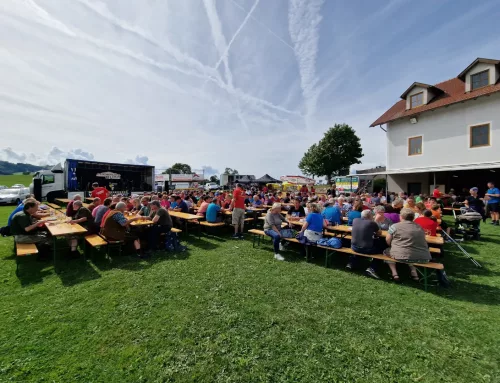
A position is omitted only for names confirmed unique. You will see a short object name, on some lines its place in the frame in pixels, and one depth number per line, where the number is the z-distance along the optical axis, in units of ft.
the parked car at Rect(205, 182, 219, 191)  140.97
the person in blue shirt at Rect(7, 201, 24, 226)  19.98
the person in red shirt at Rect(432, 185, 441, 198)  38.58
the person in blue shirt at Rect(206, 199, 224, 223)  26.96
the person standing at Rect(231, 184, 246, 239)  26.18
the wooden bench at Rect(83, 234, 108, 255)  16.91
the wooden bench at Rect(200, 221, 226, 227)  25.50
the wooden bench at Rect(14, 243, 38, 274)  14.93
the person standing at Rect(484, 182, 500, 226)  31.40
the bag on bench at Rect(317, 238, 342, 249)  16.91
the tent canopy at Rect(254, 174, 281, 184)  111.62
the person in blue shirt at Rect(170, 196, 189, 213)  30.22
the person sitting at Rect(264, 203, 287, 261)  20.01
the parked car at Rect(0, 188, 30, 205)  62.90
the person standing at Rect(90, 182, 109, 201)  33.55
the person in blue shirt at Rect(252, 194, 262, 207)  36.11
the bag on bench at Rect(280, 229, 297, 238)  20.25
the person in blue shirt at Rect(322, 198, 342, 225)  21.12
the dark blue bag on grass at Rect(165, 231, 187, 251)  20.99
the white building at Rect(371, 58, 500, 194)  40.60
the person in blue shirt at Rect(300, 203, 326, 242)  18.44
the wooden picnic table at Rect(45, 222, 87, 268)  16.07
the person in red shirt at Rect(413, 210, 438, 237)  17.63
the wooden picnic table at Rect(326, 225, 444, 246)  16.19
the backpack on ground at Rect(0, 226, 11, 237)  19.66
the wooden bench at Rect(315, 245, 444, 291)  13.16
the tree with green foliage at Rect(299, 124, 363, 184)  128.57
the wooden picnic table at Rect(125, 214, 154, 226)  19.57
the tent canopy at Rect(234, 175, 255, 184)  118.79
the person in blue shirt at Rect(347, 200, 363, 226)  20.72
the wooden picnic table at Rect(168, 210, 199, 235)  24.40
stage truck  56.95
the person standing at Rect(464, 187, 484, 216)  26.14
